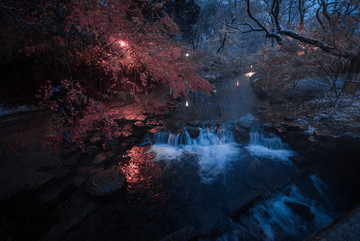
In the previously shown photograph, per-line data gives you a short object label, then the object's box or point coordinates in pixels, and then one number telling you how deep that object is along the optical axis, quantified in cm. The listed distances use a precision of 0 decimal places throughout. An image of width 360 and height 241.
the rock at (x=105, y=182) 419
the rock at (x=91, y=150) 564
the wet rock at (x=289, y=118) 908
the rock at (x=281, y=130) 800
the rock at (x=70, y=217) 329
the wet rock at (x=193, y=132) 819
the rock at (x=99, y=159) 543
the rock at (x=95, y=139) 614
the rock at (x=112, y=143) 644
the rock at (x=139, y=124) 794
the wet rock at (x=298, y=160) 652
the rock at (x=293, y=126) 791
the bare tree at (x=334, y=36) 775
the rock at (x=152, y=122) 845
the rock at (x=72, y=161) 485
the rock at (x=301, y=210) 436
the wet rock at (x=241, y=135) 821
